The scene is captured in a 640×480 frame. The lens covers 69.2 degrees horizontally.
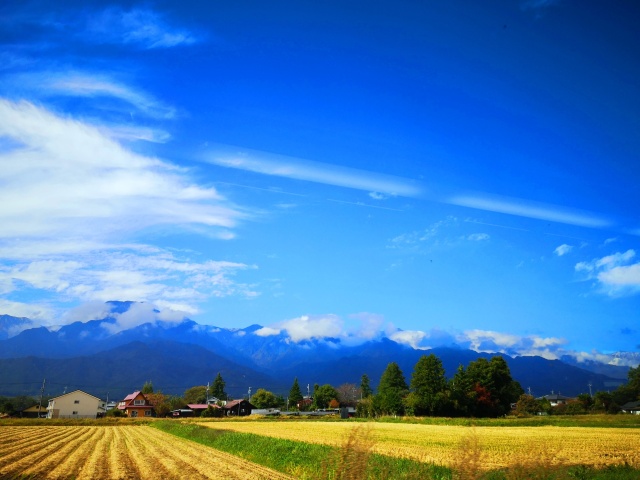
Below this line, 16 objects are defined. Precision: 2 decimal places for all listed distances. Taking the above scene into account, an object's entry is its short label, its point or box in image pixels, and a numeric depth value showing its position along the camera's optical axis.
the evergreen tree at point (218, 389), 152.38
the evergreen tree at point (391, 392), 84.94
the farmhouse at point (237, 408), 115.38
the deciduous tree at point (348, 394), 139.51
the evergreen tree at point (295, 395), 137.12
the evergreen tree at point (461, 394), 78.88
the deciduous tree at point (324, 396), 135.50
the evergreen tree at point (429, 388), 77.19
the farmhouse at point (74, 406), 107.44
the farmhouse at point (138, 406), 114.19
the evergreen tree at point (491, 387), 83.06
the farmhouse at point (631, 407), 108.79
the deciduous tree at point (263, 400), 128.75
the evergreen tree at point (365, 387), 134.71
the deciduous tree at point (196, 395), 157.62
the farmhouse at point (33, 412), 116.66
